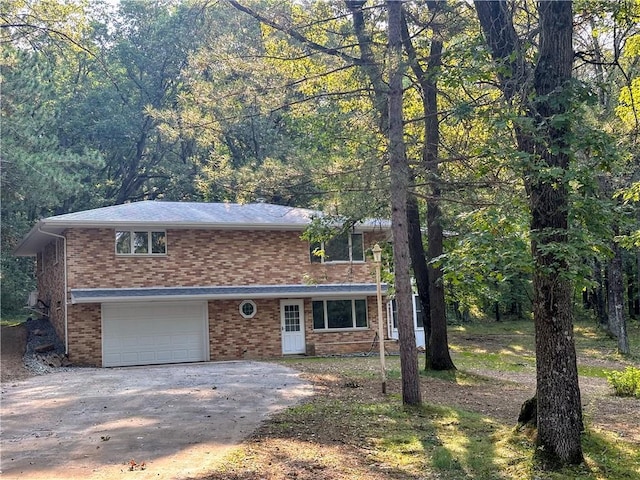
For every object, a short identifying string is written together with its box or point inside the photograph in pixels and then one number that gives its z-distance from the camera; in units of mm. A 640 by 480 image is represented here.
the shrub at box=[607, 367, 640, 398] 13266
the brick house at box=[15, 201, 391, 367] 18453
